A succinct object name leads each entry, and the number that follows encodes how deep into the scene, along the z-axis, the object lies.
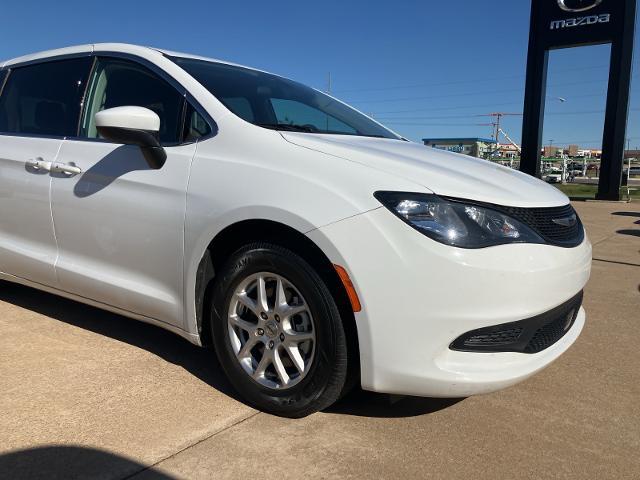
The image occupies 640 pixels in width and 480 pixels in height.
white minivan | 2.14
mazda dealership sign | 17.50
